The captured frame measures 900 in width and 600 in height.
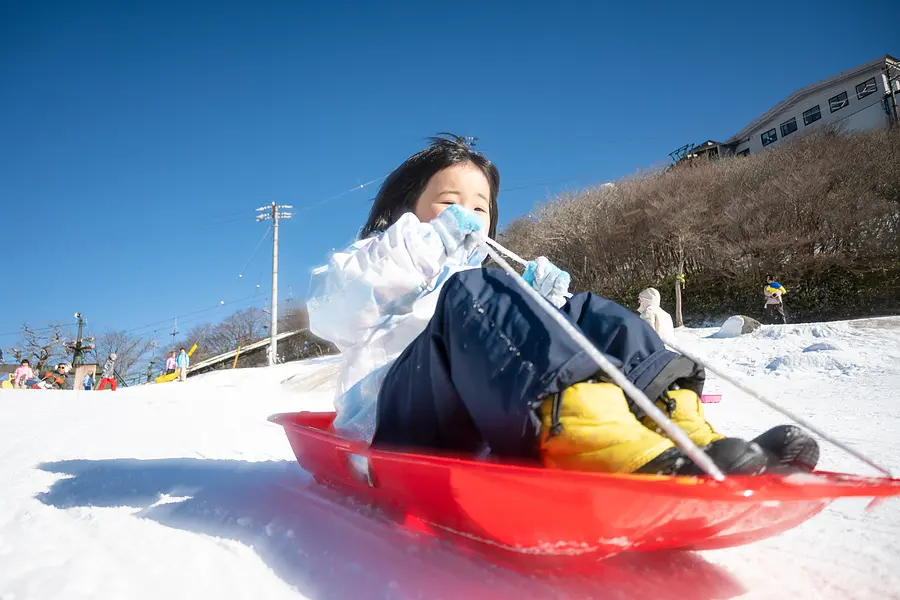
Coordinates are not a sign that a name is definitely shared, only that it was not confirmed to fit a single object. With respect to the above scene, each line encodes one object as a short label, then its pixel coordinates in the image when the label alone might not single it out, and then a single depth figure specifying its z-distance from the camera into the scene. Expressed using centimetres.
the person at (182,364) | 1277
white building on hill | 1862
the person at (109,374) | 1177
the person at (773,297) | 982
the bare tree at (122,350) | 2823
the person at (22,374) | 952
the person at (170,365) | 1535
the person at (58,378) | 1347
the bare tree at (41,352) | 2203
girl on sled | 73
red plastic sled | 59
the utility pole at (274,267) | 1520
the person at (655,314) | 617
